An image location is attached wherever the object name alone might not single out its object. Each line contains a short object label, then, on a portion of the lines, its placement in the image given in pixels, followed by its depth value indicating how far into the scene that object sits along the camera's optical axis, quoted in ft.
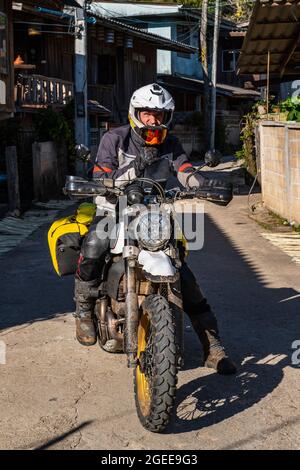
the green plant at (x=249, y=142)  68.18
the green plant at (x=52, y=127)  68.44
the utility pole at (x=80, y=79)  73.92
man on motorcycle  18.08
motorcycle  14.42
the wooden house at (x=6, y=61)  59.31
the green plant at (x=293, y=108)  49.85
